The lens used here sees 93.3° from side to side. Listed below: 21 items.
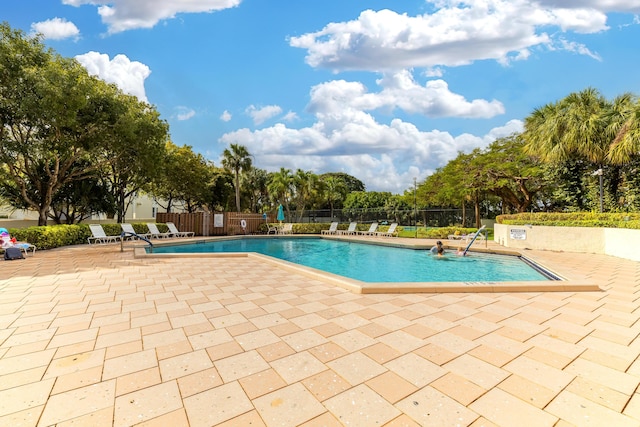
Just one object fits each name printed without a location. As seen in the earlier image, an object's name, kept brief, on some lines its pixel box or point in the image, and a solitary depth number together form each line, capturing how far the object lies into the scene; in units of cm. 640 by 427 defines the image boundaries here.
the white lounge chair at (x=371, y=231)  1747
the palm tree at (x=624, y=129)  894
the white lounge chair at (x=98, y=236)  1241
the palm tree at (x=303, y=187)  2531
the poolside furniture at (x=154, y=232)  1515
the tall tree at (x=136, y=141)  1247
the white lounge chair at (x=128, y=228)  1351
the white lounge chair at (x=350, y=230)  1798
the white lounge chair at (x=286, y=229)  1955
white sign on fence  1889
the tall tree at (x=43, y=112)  976
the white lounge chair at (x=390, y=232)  1609
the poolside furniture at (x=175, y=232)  1638
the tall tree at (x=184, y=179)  2064
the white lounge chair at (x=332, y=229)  1884
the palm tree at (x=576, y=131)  1064
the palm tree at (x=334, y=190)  3045
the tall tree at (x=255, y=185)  2925
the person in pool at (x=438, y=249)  1009
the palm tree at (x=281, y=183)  2445
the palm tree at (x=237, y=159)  2491
